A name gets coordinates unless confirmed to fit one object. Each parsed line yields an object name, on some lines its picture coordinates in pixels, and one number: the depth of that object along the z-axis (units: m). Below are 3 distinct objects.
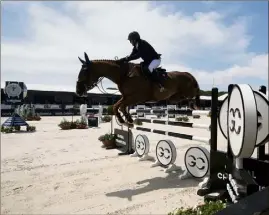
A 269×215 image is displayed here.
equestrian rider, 4.67
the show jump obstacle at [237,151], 2.05
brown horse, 4.76
